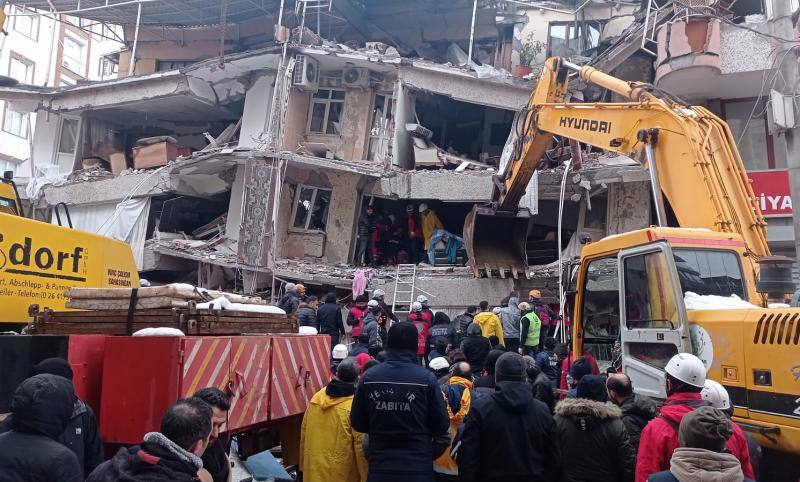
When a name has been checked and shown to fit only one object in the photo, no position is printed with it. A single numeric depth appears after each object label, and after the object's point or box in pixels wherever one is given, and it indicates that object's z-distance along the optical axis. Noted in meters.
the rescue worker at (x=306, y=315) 11.69
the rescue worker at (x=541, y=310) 12.21
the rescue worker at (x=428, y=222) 17.95
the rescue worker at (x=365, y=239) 18.70
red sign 14.60
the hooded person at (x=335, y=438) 5.21
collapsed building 16.91
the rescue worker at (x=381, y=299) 12.97
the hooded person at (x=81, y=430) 3.94
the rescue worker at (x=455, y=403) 5.33
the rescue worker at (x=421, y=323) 11.77
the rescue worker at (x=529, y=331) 11.42
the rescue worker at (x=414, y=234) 18.03
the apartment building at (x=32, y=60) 34.88
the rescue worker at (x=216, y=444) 3.75
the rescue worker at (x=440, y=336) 10.40
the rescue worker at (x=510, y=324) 12.09
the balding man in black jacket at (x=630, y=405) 4.68
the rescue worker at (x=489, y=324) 11.01
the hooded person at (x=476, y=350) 8.20
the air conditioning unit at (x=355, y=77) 18.67
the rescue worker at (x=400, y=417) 4.54
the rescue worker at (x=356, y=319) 12.34
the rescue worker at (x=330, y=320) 12.03
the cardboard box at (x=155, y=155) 20.08
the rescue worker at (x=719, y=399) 4.14
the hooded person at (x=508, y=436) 4.61
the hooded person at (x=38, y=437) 2.95
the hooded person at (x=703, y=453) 2.90
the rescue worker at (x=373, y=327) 9.98
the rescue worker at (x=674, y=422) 3.69
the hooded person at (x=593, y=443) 4.43
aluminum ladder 16.03
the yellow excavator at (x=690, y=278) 4.87
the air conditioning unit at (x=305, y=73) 17.95
